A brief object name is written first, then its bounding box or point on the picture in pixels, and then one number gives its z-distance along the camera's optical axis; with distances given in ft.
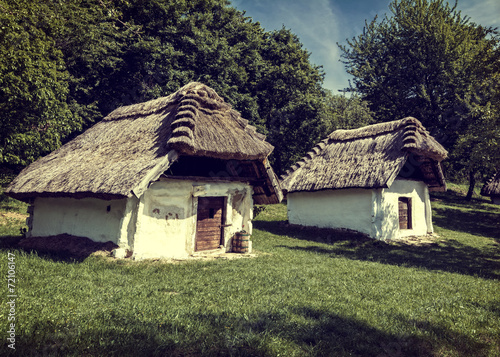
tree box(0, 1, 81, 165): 38.73
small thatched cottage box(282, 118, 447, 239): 49.75
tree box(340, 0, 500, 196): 87.92
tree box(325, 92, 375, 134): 96.40
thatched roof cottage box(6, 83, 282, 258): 29.45
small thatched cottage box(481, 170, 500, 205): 73.77
